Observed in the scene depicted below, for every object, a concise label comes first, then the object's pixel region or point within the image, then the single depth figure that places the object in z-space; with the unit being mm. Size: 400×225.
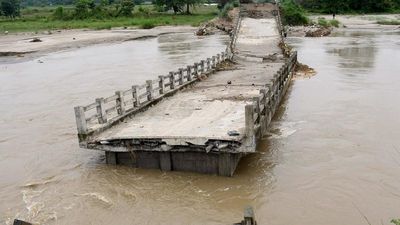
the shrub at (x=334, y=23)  60094
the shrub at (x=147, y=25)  66812
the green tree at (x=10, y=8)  81438
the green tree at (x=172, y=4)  81812
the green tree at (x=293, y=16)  57778
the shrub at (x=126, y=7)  79875
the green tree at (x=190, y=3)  82200
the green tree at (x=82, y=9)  80150
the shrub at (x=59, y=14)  79938
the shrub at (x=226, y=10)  60050
